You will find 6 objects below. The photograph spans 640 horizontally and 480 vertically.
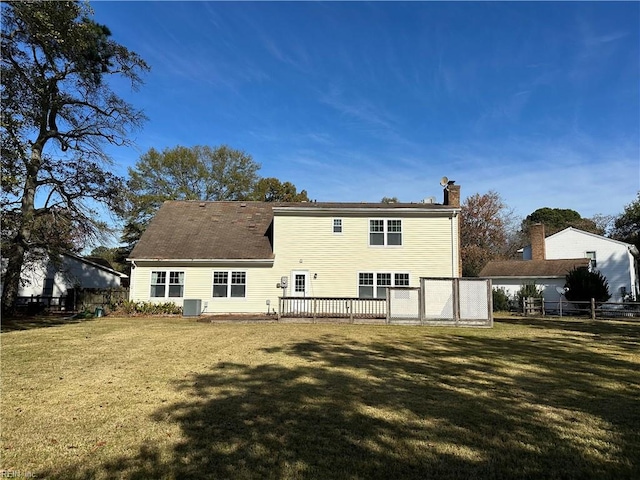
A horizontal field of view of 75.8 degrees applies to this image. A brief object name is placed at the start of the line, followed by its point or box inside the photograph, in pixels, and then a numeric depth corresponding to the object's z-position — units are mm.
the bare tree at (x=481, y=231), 44250
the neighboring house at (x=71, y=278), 29219
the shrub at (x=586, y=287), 25328
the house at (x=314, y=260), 20891
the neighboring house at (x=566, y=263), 31656
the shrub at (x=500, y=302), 30641
